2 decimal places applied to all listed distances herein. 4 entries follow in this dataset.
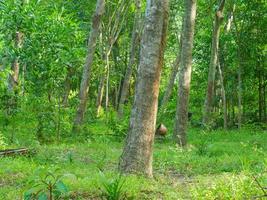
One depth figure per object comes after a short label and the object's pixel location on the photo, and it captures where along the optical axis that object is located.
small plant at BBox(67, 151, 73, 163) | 10.21
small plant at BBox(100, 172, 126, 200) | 6.48
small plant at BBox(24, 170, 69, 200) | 5.10
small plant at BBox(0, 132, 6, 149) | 11.95
